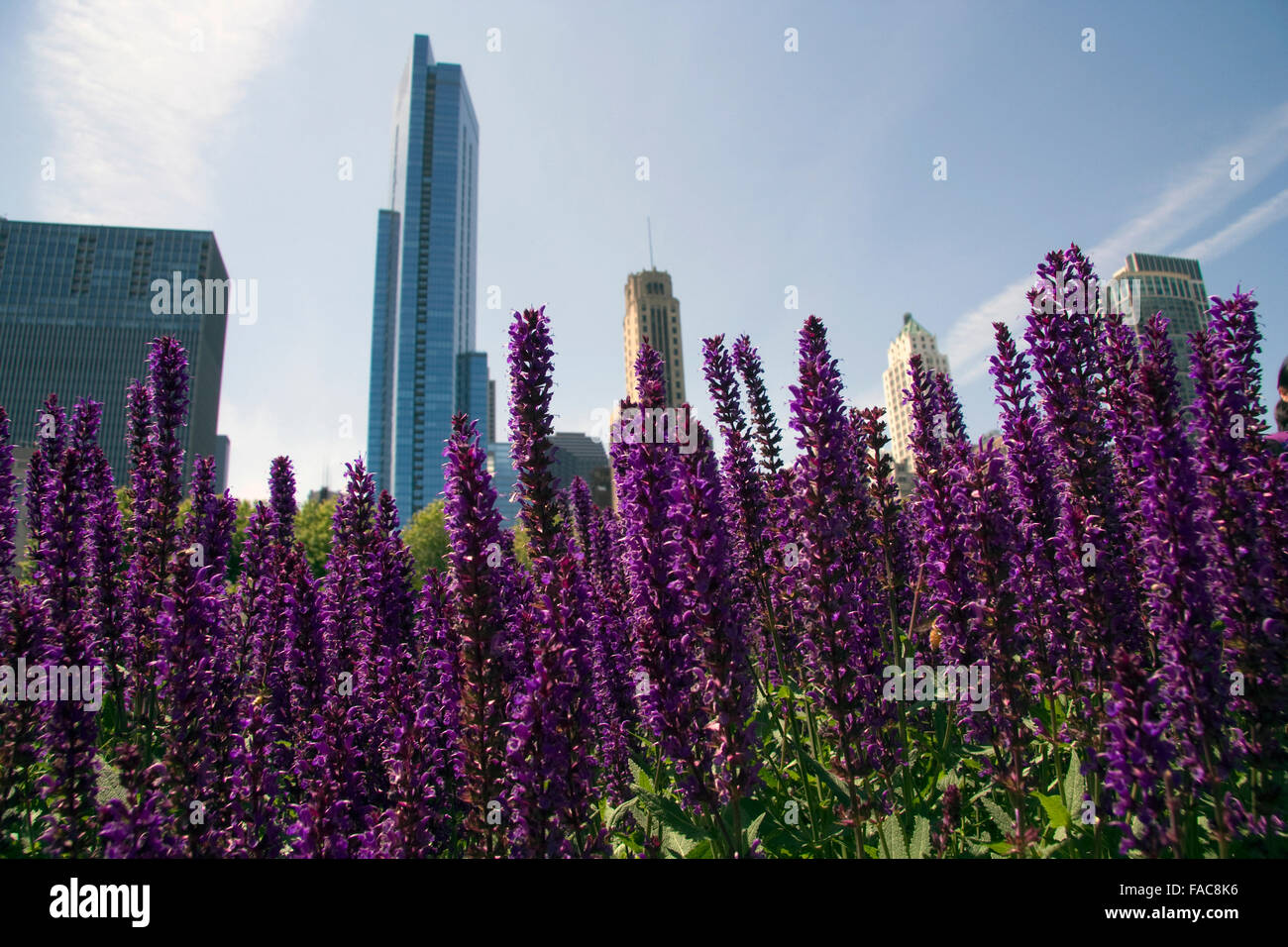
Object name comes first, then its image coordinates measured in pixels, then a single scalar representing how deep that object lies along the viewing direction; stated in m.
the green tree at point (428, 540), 64.12
